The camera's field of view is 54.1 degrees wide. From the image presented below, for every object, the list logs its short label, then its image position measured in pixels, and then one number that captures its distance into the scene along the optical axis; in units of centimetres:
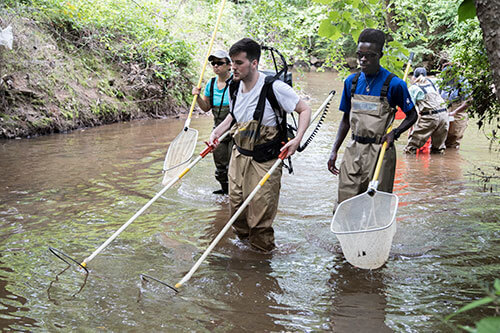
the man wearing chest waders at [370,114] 434
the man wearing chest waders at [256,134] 431
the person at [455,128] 1083
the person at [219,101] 625
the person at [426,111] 997
